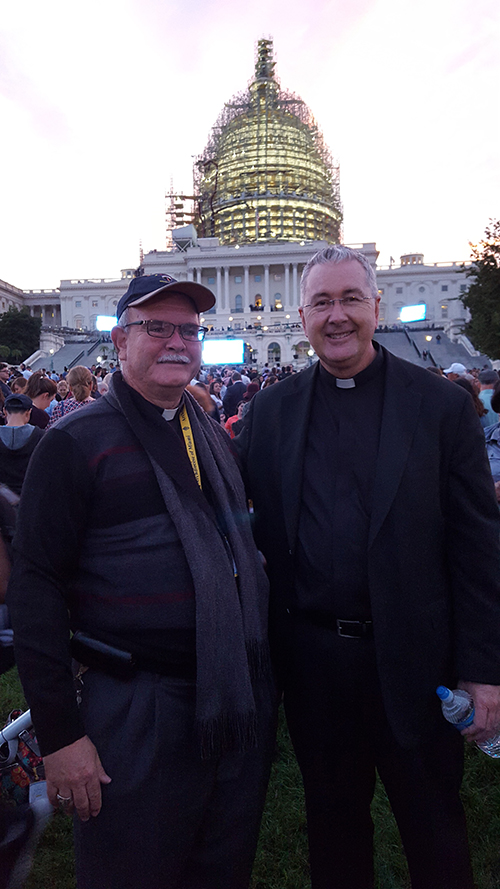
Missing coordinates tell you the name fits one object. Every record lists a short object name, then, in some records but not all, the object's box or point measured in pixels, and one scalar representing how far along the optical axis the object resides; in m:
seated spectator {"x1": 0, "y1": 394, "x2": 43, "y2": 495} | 4.79
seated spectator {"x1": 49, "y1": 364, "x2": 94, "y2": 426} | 6.25
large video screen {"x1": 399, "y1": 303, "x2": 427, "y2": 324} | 46.13
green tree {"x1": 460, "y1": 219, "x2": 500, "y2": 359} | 23.55
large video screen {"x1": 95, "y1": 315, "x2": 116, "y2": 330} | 31.88
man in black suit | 2.23
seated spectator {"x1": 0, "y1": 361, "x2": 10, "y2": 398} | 8.77
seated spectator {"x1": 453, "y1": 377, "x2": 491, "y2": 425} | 5.16
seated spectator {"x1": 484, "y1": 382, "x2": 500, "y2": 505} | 3.98
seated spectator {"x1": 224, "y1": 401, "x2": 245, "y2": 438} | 7.61
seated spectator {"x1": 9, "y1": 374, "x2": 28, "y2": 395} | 7.40
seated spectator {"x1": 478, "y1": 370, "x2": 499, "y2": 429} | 6.36
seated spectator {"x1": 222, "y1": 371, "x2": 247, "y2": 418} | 11.61
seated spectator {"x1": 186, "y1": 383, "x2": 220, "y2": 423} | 4.73
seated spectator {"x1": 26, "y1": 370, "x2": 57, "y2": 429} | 6.45
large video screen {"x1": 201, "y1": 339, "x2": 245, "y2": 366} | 25.97
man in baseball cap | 1.86
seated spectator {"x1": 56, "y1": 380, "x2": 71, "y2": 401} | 10.39
